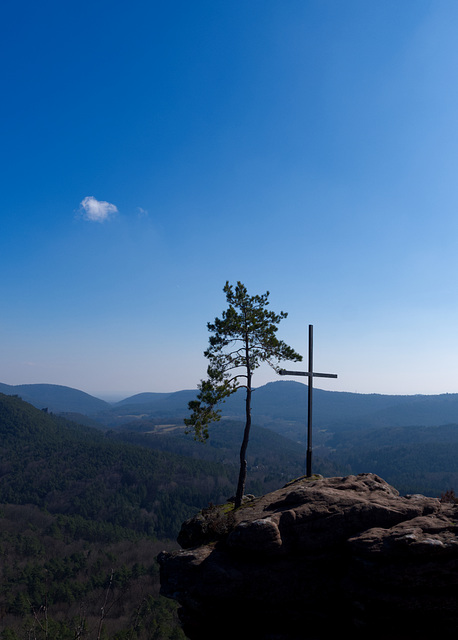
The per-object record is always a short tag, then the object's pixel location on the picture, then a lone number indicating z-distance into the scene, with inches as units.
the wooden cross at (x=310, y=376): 801.6
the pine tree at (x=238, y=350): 773.3
